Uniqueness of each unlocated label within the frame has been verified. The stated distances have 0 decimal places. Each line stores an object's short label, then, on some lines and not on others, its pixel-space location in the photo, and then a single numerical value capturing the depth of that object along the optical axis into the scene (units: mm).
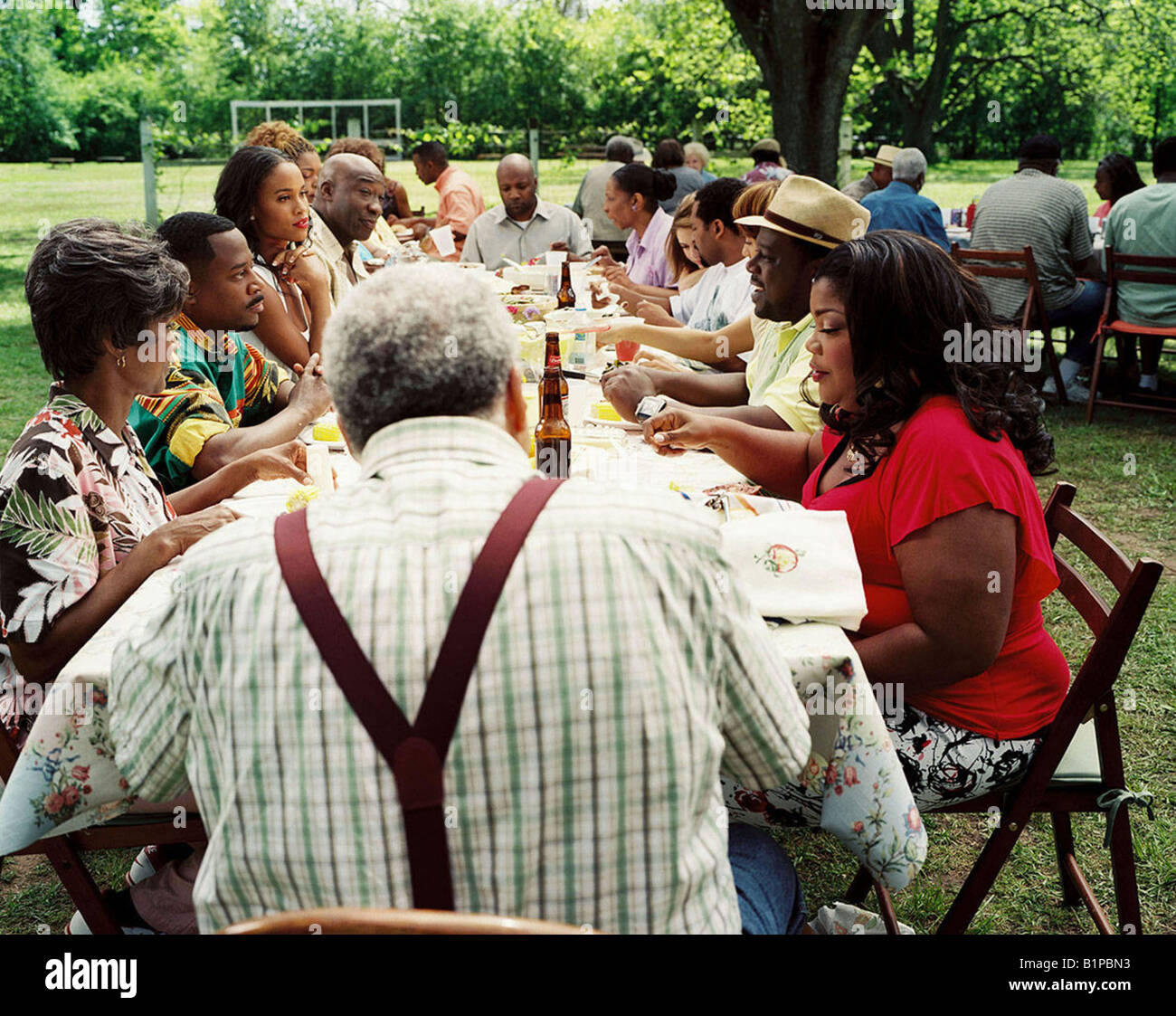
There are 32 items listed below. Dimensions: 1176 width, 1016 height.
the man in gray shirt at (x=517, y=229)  7633
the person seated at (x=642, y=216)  7199
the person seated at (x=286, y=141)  6113
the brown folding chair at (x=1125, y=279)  6527
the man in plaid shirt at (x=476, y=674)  1165
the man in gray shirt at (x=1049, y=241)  7449
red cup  4229
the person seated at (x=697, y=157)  12090
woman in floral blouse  1981
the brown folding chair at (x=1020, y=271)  6875
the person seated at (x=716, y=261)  5043
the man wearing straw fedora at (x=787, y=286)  3191
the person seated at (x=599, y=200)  9844
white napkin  1907
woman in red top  2012
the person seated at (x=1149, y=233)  6828
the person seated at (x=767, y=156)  10234
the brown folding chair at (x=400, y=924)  1098
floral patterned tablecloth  1824
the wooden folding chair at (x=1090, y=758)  2025
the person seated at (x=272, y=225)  4219
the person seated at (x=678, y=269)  5633
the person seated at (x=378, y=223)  7595
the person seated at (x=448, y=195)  9664
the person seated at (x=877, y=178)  9406
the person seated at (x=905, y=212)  7523
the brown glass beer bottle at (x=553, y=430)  2869
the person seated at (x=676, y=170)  9688
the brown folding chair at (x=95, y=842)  2018
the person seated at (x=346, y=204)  5668
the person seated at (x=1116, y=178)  8523
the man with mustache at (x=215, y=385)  2900
